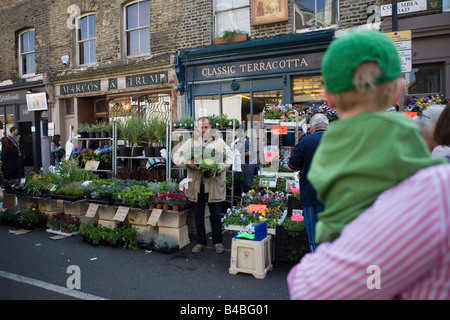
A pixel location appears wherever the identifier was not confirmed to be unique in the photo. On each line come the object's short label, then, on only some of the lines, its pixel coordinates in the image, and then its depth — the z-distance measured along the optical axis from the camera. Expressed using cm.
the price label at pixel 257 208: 560
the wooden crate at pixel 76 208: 712
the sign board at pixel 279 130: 699
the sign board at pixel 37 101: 1425
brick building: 869
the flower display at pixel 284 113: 709
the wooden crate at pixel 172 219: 595
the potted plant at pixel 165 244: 574
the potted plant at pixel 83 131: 1028
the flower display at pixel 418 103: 639
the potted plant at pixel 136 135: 887
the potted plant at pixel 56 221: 700
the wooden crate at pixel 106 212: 671
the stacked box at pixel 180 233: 595
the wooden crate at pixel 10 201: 855
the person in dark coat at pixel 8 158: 955
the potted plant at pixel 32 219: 727
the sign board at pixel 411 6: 755
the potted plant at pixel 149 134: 855
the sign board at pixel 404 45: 509
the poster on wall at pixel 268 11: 917
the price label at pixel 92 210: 662
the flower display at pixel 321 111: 677
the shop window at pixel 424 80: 779
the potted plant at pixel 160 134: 849
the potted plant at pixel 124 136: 898
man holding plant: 564
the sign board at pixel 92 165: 953
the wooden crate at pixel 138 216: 630
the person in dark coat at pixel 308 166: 410
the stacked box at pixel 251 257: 469
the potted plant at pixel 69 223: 684
